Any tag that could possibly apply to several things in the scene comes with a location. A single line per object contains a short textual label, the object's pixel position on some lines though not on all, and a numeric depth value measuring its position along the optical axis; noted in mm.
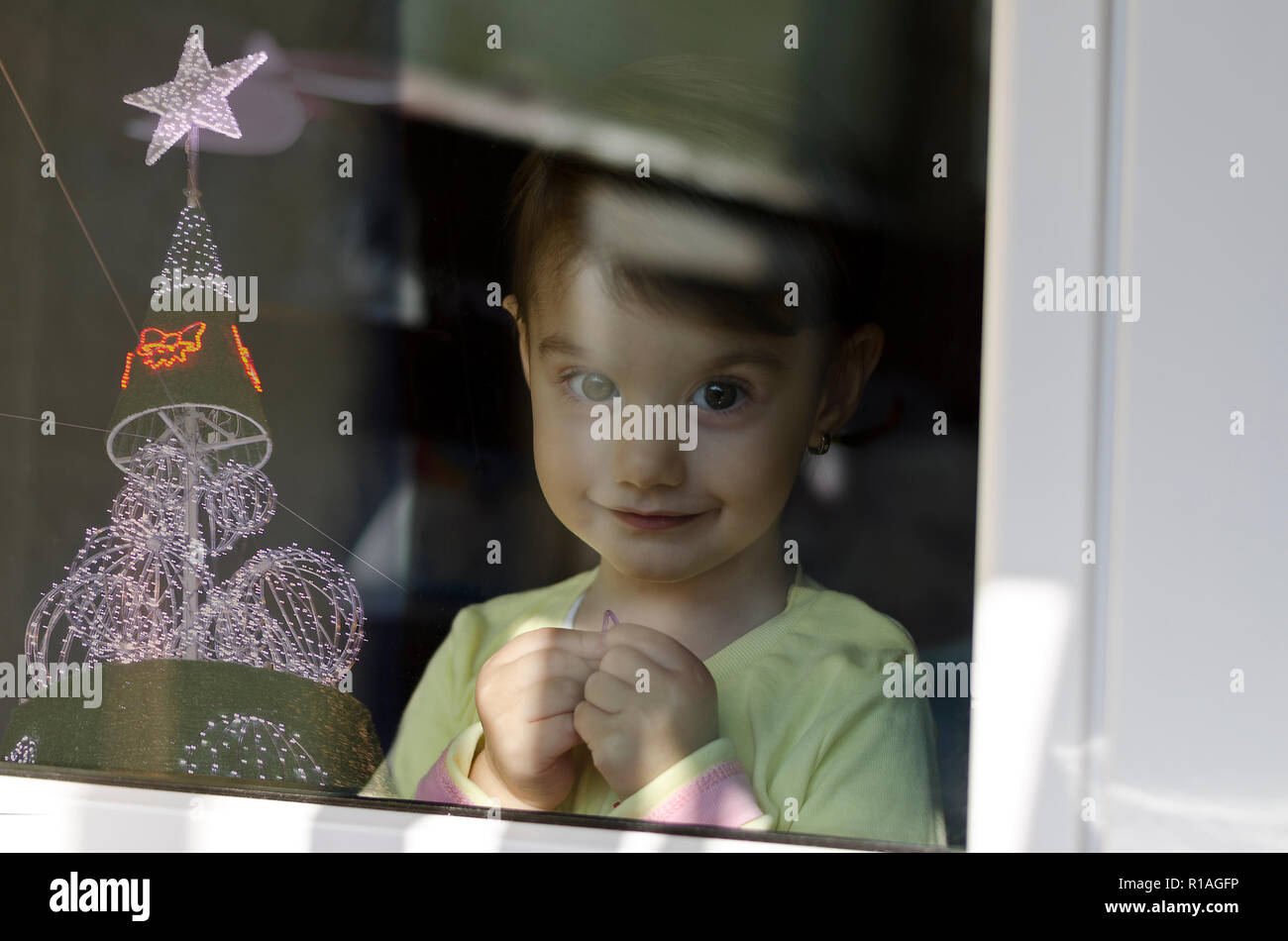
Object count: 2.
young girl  1366
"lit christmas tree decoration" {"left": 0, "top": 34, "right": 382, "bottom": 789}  1424
